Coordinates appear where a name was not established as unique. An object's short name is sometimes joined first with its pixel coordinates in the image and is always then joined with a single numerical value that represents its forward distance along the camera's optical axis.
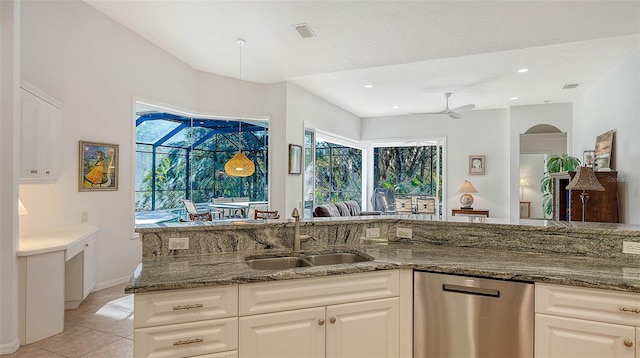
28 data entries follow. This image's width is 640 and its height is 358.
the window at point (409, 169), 8.52
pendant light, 4.96
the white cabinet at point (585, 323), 1.62
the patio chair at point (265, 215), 4.38
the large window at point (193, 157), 5.67
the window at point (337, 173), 7.68
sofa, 6.26
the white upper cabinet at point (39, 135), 3.12
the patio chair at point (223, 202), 6.46
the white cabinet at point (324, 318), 1.71
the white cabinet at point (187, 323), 1.56
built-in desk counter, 2.86
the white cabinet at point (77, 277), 3.50
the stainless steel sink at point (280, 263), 2.16
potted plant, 5.77
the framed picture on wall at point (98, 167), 4.08
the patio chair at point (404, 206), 8.72
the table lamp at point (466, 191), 7.64
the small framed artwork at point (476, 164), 7.84
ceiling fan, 6.14
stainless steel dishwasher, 1.79
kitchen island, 1.62
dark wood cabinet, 4.30
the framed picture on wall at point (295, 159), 5.84
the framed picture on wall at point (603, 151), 4.59
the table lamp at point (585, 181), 3.77
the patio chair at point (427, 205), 8.41
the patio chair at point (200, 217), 4.43
